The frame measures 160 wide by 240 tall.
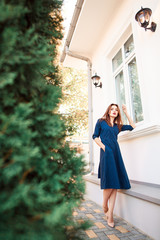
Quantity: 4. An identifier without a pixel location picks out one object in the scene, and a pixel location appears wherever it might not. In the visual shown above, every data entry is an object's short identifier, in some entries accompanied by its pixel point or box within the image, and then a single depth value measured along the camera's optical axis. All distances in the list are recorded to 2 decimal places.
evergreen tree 0.71
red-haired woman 2.20
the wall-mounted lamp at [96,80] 4.30
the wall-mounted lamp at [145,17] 2.35
